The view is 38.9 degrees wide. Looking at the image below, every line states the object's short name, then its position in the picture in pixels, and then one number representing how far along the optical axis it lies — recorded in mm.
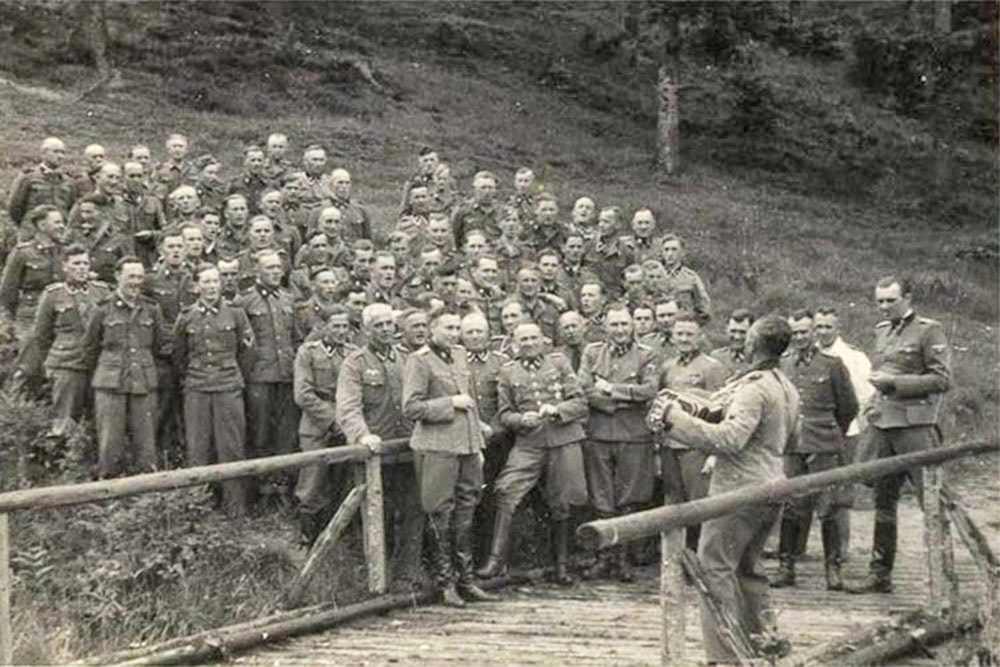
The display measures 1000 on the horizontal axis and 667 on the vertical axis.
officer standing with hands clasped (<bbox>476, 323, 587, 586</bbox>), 10609
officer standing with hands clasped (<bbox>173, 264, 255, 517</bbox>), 10609
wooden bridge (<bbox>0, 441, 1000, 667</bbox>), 7008
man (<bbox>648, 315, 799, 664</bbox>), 7184
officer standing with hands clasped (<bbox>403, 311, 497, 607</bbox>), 9734
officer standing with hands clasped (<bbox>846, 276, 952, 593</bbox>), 9906
